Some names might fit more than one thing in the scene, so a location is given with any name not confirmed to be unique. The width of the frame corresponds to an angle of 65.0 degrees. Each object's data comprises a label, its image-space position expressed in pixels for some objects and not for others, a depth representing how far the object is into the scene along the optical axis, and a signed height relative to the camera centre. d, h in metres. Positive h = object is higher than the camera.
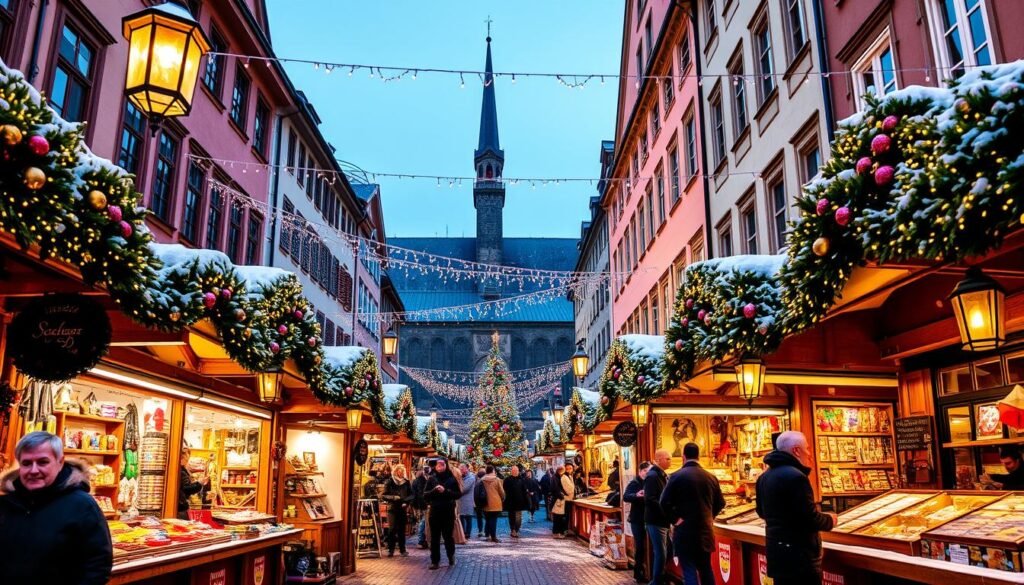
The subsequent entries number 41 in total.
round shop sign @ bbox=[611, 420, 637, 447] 15.27 +0.67
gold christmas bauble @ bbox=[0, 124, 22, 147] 4.46 +1.86
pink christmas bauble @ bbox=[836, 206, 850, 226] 5.88 +1.80
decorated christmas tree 47.59 +2.34
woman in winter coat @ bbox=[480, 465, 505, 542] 22.62 -0.96
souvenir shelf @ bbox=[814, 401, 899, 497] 12.02 +0.25
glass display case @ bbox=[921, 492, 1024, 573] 5.54 -0.51
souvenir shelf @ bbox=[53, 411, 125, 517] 9.88 +0.38
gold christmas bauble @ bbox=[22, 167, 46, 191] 4.60 +1.67
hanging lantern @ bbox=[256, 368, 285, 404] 10.29 +1.12
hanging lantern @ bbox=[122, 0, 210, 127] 6.06 +3.09
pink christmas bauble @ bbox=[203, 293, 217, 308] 7.33 +1.55
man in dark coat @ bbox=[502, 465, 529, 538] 24.70 -0.87
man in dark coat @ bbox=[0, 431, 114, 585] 4.20 -0.26
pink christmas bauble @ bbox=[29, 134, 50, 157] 4.64 +1.86
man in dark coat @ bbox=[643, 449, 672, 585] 10.66 -0.57
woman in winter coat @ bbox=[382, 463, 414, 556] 18.90 -0.88
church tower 87.38 +30.42
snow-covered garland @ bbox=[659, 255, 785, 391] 8.48 +1.74
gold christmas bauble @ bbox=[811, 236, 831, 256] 6.18 +1.67
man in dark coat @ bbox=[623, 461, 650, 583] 13.20 -0.90
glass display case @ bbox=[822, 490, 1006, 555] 6.63 -0.44
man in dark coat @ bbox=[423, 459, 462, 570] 15.42 -0.62
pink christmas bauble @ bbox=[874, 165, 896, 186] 5.53 +1.97
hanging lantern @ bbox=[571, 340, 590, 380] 23.85 +3.11
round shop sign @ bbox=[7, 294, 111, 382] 5.77 +0.98
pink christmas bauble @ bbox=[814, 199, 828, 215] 6.12 +1.95
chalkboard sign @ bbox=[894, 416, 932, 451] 10.27 +0.44
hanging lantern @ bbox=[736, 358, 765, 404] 9.03 +1.01
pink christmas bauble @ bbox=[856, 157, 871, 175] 5.71 +2.10
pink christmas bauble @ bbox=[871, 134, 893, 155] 5.61 +2.21
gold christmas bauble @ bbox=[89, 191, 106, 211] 5.28 +1.77
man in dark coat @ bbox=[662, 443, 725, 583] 9.09 -0.51
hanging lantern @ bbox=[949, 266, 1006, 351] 5.42 +1.04
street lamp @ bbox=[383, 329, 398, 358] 24.90 +4.01
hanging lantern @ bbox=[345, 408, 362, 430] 14.62 +0.99
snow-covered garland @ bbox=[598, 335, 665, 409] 12.60 +1.66
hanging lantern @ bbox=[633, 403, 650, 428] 13.42 +0.93
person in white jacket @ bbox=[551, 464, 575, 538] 24.73 -1.04
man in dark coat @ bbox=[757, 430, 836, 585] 6.39 -0.43
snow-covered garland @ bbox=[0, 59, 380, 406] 4.65 +1.67
